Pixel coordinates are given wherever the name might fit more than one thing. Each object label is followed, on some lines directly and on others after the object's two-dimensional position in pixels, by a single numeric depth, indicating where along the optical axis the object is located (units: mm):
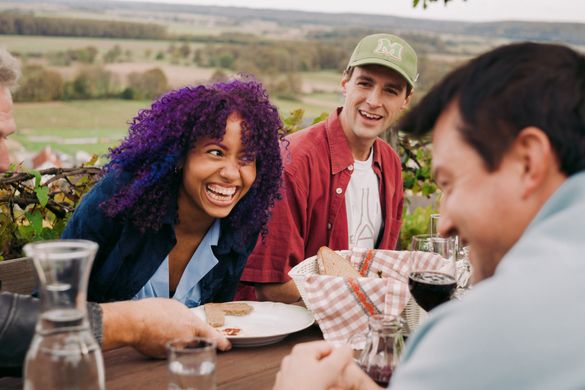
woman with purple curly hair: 2643
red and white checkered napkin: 2197
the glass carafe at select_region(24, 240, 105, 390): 1312
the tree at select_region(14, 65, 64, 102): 21391
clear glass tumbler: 1480
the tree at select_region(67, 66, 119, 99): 23250
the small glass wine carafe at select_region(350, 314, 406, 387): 1758
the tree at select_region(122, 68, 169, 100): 23062
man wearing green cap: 3562
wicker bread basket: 2266
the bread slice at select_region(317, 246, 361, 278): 2451
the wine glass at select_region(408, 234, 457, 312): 1982
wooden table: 1855
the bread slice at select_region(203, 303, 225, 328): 2234
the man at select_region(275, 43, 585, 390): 999
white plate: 2133
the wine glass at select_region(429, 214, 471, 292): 2395
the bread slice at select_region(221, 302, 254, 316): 2367
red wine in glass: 1974
